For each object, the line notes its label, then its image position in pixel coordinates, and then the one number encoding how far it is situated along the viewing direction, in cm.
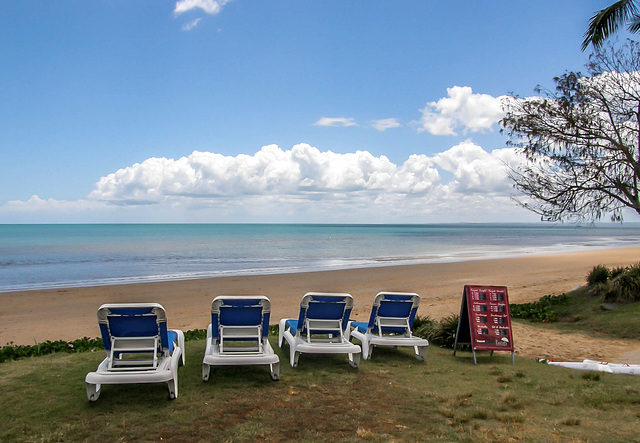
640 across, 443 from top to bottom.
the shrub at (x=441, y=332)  859
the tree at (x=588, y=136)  1320
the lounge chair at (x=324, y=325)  646
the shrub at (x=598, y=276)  1293
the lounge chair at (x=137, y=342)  498
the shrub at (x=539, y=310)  1170
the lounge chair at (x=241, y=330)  577
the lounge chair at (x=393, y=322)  711
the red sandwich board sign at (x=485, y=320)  749
